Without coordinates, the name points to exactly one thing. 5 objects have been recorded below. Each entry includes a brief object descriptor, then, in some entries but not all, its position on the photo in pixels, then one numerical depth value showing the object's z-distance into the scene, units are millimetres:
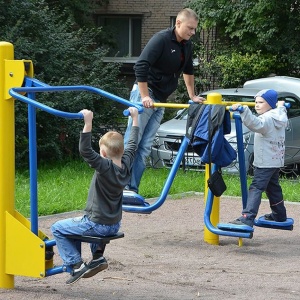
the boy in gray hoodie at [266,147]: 9543
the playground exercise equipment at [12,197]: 7380
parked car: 17375
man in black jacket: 10047
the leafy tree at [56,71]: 18204
